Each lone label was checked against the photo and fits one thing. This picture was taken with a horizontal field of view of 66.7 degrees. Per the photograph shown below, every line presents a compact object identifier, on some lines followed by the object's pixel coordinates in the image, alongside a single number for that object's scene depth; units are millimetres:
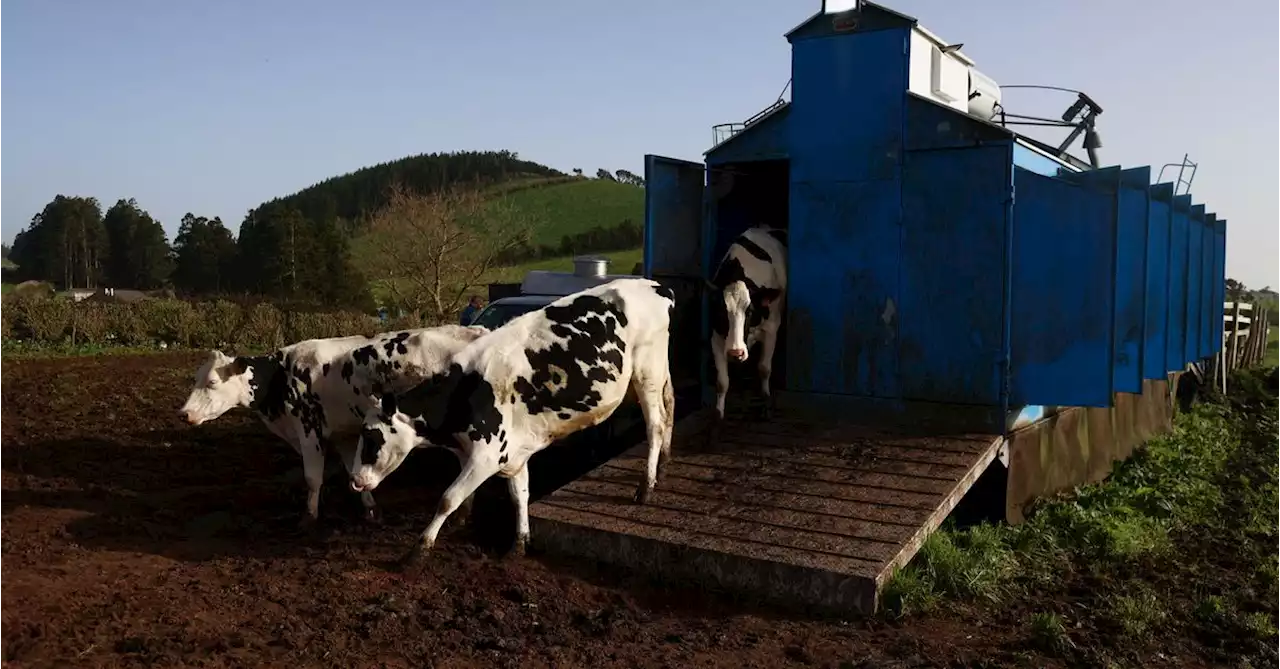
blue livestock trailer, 7348
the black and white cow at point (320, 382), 8430
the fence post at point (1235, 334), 19391
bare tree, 33031
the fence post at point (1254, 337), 22703
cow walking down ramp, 7137
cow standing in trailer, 9281
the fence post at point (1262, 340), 23766
